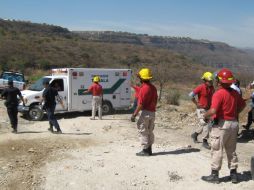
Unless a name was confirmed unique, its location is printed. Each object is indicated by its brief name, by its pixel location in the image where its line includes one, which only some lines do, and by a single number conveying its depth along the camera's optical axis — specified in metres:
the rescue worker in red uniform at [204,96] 6.71
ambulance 10.52
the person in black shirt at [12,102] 8.22
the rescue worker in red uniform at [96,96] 10.15
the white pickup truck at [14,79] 15.22
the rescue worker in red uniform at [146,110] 5.75
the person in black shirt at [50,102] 8.15
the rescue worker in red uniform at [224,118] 4.52
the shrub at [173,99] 15.61
